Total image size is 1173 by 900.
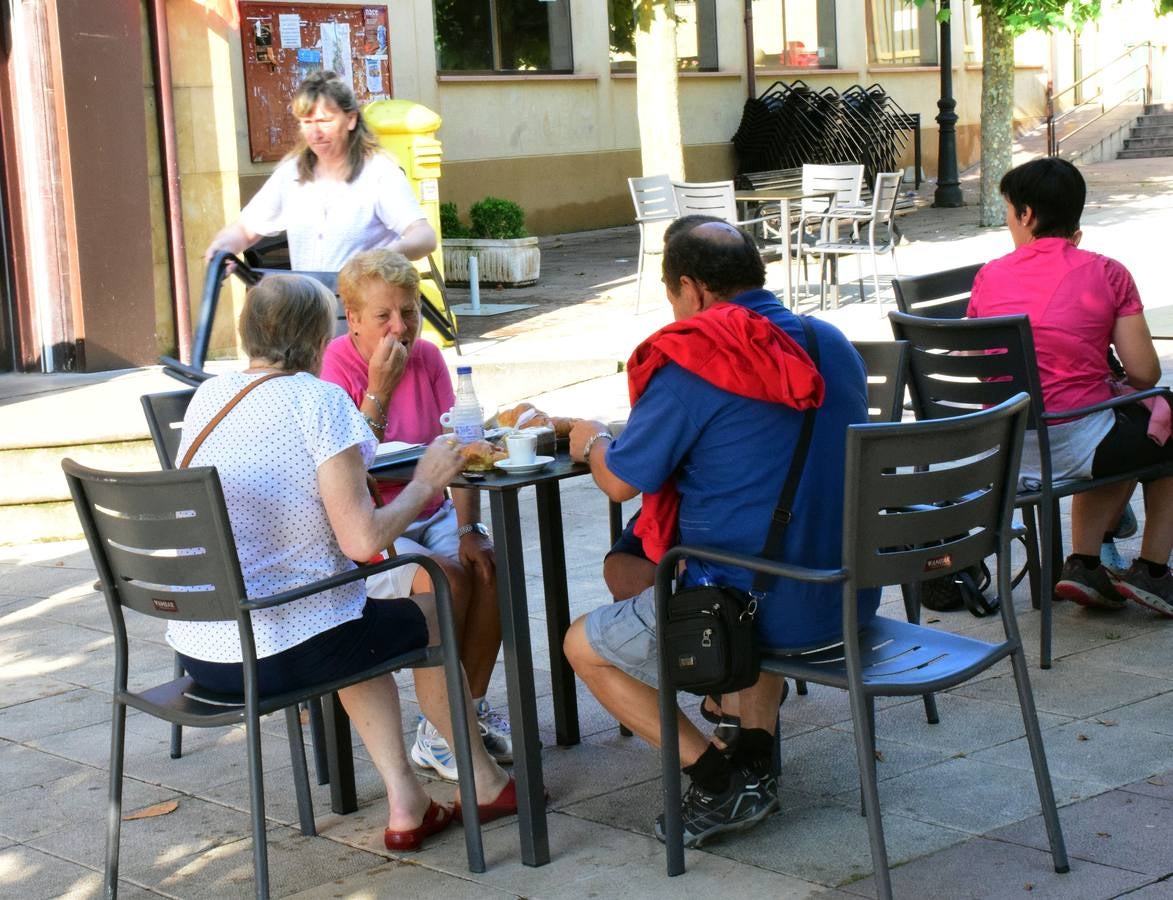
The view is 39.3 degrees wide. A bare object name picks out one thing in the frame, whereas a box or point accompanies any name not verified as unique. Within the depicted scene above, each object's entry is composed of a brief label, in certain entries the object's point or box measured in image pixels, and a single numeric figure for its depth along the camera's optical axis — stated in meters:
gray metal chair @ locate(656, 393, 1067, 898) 3.16
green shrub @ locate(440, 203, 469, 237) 15.70
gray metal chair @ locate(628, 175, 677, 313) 12.98
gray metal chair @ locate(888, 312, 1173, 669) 4.75
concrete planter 15.12
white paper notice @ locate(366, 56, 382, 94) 16.78
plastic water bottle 3.97
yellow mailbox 10.99
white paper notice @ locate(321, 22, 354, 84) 16.12
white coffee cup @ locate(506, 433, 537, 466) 3.71
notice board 15.38
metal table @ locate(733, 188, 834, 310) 12.30
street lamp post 21.11
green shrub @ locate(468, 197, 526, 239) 15.23
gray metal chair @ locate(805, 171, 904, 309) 12.63
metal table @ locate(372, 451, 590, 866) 3.62
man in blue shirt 3.40
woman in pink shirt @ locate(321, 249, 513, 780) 4.18
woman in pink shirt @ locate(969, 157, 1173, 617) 5.02
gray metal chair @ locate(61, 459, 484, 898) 3.23
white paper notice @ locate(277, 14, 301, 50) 15.55
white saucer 3.71
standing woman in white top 5.82
